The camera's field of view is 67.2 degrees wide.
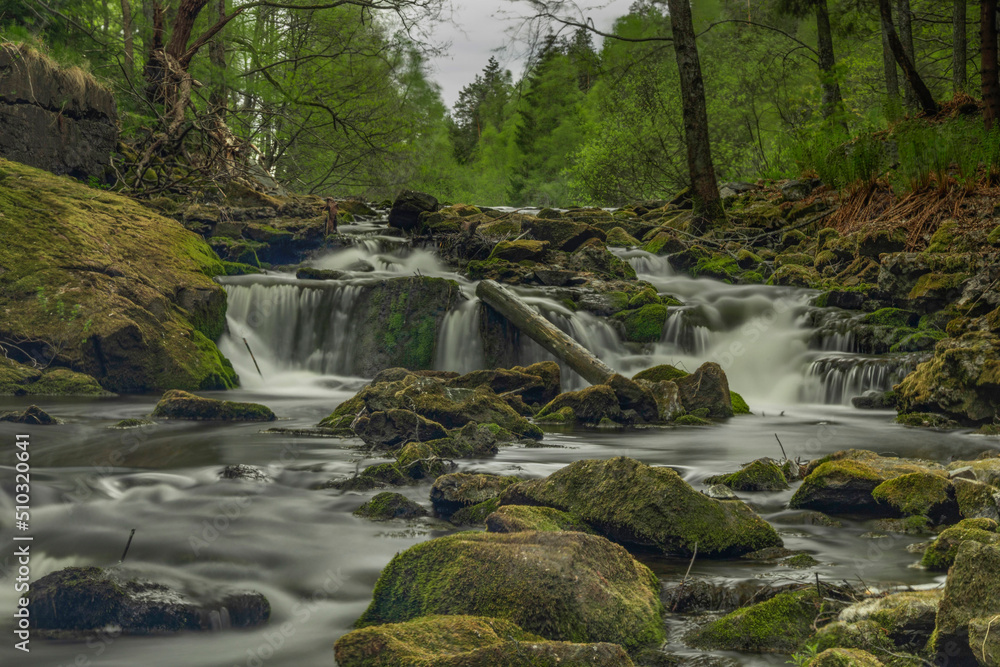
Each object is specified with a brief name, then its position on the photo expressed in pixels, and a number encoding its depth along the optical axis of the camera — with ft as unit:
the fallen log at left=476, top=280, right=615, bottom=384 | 33.42
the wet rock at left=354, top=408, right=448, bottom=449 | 23.00
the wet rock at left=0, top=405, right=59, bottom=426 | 24.35
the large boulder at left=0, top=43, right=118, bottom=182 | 41.70
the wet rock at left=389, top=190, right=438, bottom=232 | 60.39
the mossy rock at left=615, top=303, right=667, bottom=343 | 42.52
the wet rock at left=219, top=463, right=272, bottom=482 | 19.48
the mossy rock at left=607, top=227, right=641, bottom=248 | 59.93
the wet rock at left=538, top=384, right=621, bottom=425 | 30.25
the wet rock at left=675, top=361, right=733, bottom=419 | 32.24
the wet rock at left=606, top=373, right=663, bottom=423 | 30.76
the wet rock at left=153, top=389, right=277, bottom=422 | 27.96
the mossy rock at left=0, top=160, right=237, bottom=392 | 32.35
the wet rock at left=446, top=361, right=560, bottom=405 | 32.17
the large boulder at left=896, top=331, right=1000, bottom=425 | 26.31
